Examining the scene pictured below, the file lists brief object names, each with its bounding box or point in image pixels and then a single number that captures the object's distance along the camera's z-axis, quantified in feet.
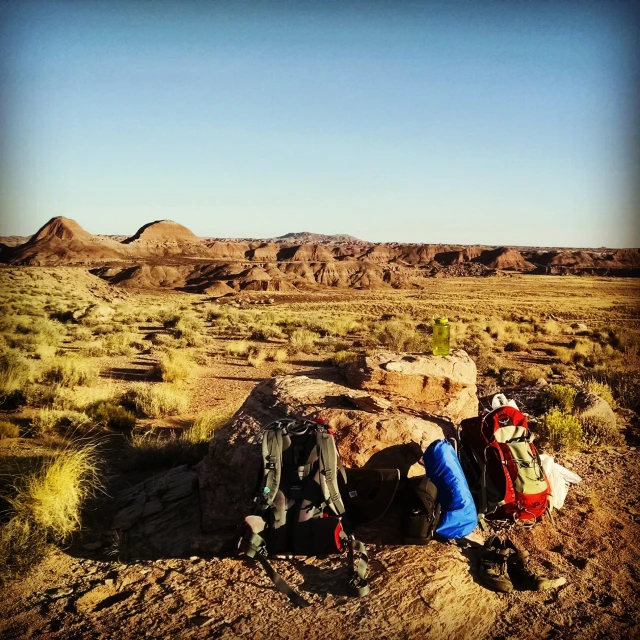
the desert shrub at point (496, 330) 67.09
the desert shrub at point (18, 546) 12.85
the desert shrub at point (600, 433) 23.63
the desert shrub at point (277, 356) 47.62
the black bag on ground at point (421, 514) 12.87
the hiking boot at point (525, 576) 12.10
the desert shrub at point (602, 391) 30.09
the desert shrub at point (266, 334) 61.67
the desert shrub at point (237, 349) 50.88
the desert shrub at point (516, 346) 56.85
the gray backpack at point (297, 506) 12.35
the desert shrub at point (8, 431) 23.34
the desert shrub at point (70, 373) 34.11
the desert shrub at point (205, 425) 22.82
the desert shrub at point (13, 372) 30.56
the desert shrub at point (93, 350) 47.44
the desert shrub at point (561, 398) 26.63
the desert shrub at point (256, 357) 45.86
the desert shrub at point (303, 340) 52.29
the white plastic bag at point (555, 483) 16.21
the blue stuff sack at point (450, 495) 13.09
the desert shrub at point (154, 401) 28.94
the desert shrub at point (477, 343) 50.18
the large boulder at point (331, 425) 15.19
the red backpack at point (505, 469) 14.30
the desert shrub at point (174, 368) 37.29
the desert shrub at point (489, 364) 41.37
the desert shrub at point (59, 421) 24.84
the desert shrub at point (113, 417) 26.73
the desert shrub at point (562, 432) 22.58
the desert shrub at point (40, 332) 50.03
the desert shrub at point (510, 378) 37.35
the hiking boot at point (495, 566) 11.86
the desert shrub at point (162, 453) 20.77
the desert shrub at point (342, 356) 45.21
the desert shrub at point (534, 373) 39.34
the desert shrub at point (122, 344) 49.06
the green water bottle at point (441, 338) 21.43
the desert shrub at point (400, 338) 50.96
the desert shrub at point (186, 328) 56.13
